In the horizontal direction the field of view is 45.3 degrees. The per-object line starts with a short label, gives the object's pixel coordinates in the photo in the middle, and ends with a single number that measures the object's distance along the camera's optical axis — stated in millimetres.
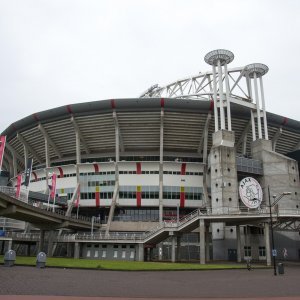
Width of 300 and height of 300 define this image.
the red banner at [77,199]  69062
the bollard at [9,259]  31209
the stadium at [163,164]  56531
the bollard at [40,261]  31688
